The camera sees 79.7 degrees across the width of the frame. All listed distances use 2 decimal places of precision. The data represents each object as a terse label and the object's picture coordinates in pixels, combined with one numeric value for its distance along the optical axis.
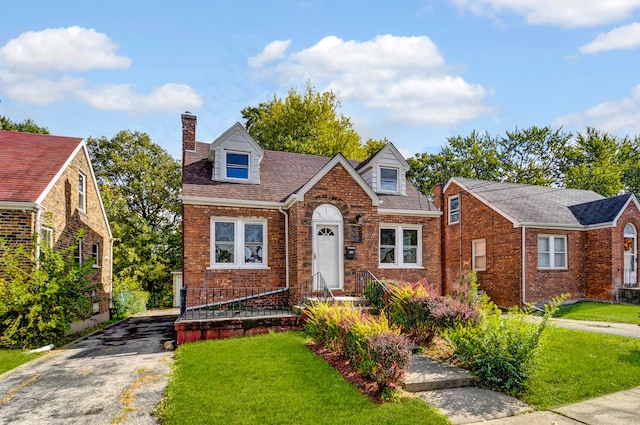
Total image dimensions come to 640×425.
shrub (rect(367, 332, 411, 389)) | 5.73
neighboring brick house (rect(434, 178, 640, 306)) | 16.81
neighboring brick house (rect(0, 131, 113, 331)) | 10.99
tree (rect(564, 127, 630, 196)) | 36.09
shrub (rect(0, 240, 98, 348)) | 10.16
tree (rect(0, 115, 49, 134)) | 30.55
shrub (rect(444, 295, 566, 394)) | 6.11
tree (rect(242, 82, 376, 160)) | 30.62
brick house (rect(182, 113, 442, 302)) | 12.62
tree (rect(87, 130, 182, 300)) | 26.36
